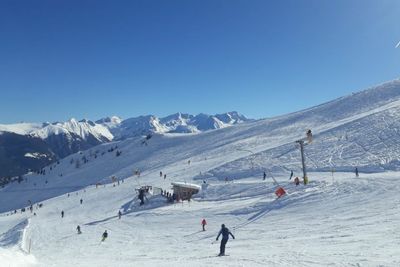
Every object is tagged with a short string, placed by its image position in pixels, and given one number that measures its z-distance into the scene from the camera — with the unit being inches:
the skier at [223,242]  765.3
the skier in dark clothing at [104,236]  1390.0
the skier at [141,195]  2196.7
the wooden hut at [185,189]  2198.7
